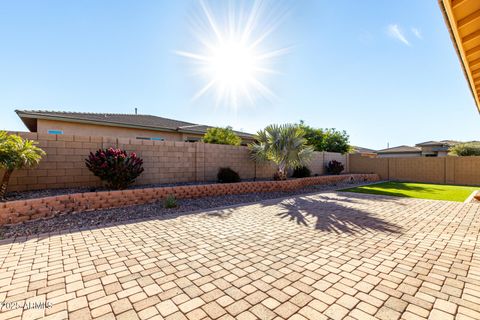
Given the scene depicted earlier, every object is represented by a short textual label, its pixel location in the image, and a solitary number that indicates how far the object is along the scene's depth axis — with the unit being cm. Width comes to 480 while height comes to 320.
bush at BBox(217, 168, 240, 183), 1007
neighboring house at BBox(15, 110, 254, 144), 1133
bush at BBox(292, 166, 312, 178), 1387
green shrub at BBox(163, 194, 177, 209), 685
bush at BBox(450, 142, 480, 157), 1993
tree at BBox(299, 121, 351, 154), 2073
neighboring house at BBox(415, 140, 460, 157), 2878
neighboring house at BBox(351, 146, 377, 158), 3992
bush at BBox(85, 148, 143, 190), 670
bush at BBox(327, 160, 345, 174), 1711
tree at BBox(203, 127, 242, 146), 1396
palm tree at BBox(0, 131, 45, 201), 517
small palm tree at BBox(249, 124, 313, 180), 1106
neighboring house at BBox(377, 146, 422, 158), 3241
